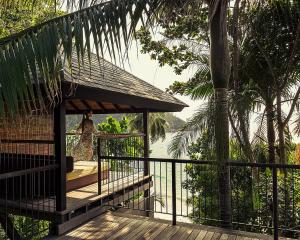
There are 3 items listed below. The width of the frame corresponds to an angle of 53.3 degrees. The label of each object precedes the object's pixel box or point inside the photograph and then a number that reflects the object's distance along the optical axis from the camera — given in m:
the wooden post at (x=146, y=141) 8.89
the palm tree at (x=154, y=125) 27.89
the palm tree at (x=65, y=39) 2.69
